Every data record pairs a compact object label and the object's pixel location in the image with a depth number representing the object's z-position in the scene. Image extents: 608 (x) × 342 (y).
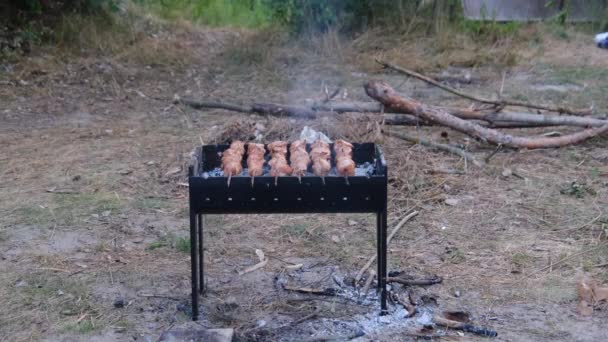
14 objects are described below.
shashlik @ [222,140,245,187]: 3.81
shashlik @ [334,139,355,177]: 3.78
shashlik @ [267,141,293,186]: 3.83
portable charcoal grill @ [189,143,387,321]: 3.64
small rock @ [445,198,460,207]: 5.74
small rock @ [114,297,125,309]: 4.18
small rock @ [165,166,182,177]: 6.41
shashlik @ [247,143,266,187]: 3.83
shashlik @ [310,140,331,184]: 3.85
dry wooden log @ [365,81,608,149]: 6.94
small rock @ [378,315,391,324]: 3.98
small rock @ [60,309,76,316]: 4.09
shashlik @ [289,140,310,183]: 3.83
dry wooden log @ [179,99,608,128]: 7.32
